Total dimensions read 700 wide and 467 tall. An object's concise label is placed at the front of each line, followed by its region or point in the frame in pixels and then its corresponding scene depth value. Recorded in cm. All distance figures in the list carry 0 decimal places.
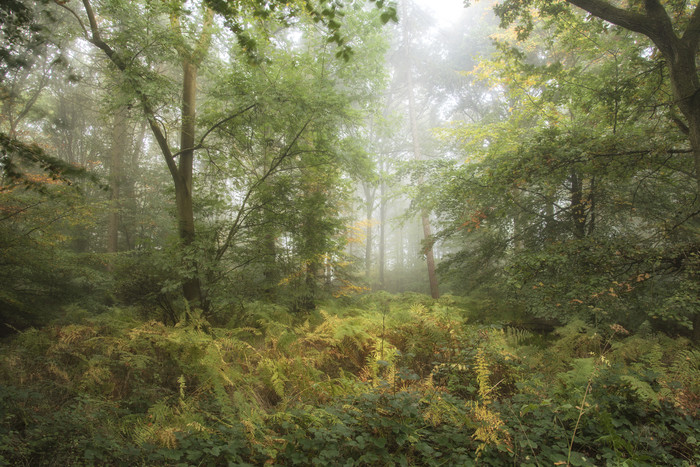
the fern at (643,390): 289
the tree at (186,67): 341
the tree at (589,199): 472
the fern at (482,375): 312
